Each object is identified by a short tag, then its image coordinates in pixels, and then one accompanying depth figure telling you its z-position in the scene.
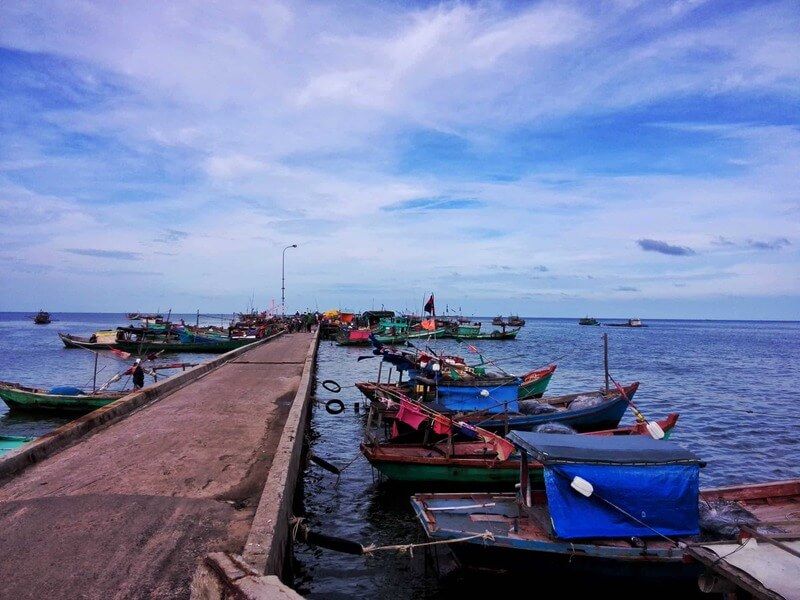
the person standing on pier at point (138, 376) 20.05
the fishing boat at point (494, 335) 67.31
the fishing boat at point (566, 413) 14.89
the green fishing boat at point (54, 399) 19.92
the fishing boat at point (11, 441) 13.62
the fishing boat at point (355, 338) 53.91
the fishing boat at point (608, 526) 7.56
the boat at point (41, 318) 111.19
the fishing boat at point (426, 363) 19.25
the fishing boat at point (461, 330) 66.00
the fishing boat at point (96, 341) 44.62
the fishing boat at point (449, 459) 11.47
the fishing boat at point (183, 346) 44.16
